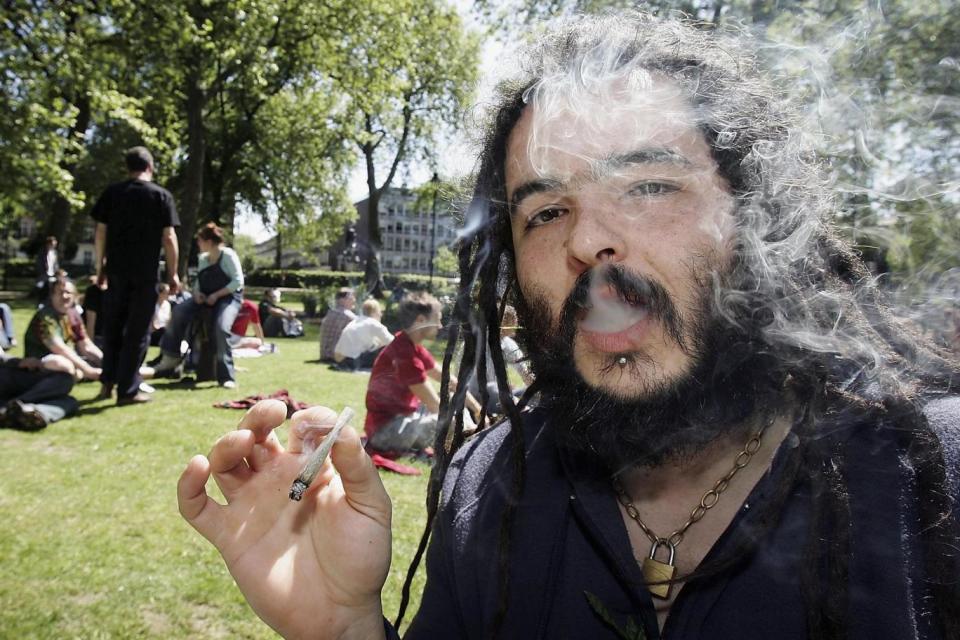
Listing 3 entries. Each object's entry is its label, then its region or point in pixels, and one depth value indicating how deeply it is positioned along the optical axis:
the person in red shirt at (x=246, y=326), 10.97
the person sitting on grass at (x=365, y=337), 8.86
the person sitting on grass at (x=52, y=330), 6.30
